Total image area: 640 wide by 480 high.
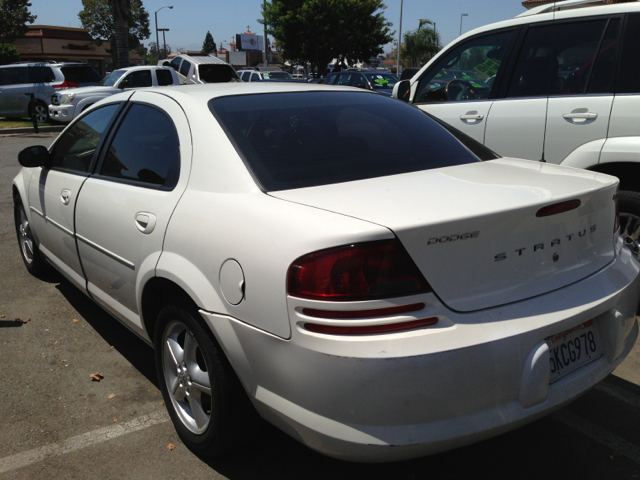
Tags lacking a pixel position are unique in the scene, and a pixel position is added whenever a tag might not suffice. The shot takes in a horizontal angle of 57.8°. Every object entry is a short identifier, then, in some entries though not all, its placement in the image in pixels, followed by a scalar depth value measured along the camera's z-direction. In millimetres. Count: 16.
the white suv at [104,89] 17000
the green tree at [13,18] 42969
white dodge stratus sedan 1888
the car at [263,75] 28578
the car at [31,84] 19703
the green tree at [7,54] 33250
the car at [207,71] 20031
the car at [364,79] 19562
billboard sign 96875
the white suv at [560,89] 3943
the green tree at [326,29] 42000
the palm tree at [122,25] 22922
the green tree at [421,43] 64000
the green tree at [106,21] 51219
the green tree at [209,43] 135625
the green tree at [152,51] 133875
